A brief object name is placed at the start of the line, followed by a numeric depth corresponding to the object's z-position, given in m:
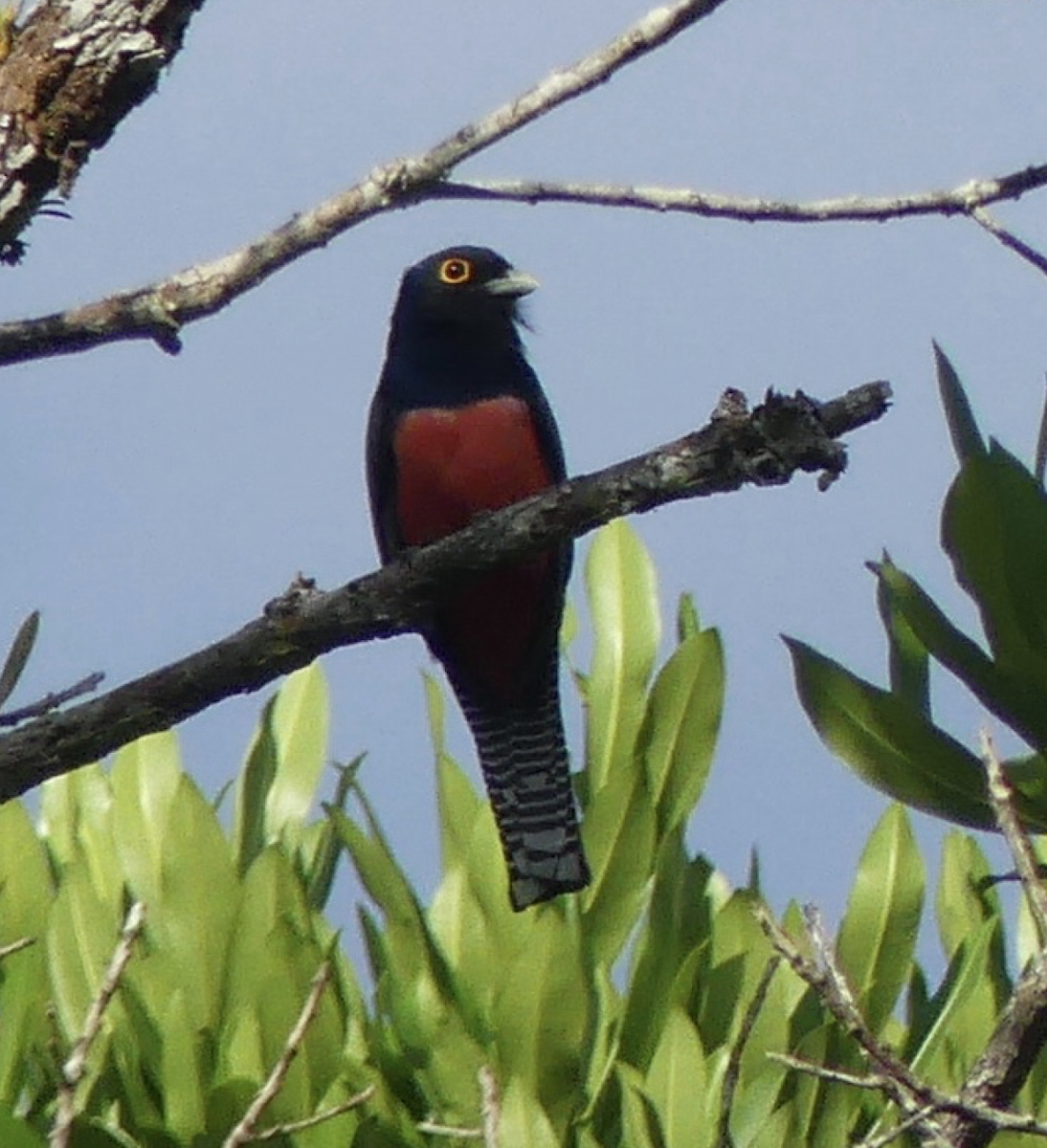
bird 10.37
